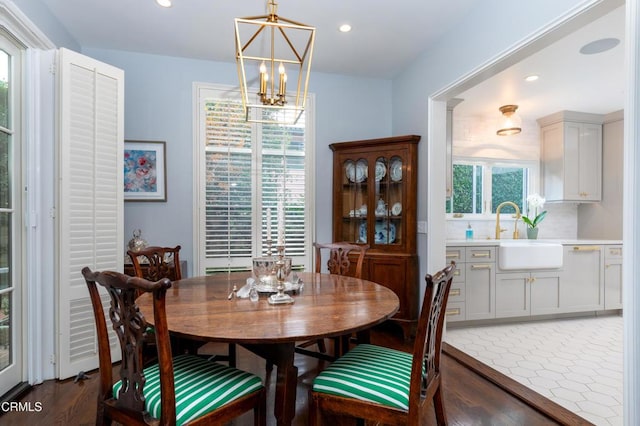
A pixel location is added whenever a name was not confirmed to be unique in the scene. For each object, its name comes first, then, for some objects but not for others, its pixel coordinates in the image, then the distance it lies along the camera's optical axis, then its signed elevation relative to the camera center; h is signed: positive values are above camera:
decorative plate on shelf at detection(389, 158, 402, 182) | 3.27 +0.43
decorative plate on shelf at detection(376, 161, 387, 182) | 3.35 +0.43
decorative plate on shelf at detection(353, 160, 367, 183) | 3.43 +0.43
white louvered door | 2.31 +0.14
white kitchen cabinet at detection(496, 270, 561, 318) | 3.52 -0.89
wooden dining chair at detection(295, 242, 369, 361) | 2.51 -0.39
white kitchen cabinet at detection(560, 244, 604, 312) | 3.68 -0.76
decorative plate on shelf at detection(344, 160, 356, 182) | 3.51 +0.45
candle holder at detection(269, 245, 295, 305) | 1.65 -0.34
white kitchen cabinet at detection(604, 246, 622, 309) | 3.78 -0.77
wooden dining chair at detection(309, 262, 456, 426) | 1.24 -0.70
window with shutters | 3.34 +0.30
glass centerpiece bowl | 1.77 -0.31
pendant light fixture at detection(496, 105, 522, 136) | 3.87 +1.11
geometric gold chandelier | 1.84 +1.45
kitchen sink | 3.48 -0.47
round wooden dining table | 1.21 -0.45
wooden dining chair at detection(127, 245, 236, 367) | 1.94 -0.42
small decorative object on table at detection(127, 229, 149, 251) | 2.99 -0.29
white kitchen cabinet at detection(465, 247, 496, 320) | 3.43 -0.75
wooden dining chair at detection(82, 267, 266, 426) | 1.10 -0.69
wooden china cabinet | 3.14 +0.04
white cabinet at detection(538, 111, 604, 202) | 4.22 +0.73
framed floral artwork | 3.15 +0.40
